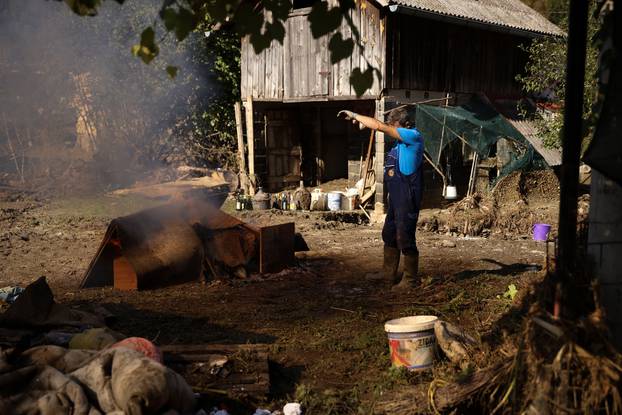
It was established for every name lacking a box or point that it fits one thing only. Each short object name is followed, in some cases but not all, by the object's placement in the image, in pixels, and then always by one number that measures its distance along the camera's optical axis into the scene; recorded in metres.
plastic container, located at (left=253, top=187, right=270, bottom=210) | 14.38
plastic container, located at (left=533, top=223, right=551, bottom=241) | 10.62
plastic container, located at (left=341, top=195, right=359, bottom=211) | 14.12
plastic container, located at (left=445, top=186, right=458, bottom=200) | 13.70
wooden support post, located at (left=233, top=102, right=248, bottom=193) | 16.30
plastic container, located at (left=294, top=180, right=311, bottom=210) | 14.41
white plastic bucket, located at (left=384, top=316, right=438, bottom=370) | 4.66
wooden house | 13.22
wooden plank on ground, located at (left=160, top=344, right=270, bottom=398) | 4.41
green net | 13.08
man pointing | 6.92
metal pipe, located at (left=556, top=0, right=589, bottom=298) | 3.08
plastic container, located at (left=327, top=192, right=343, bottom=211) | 14.19
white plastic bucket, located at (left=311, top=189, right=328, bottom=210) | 14.32
